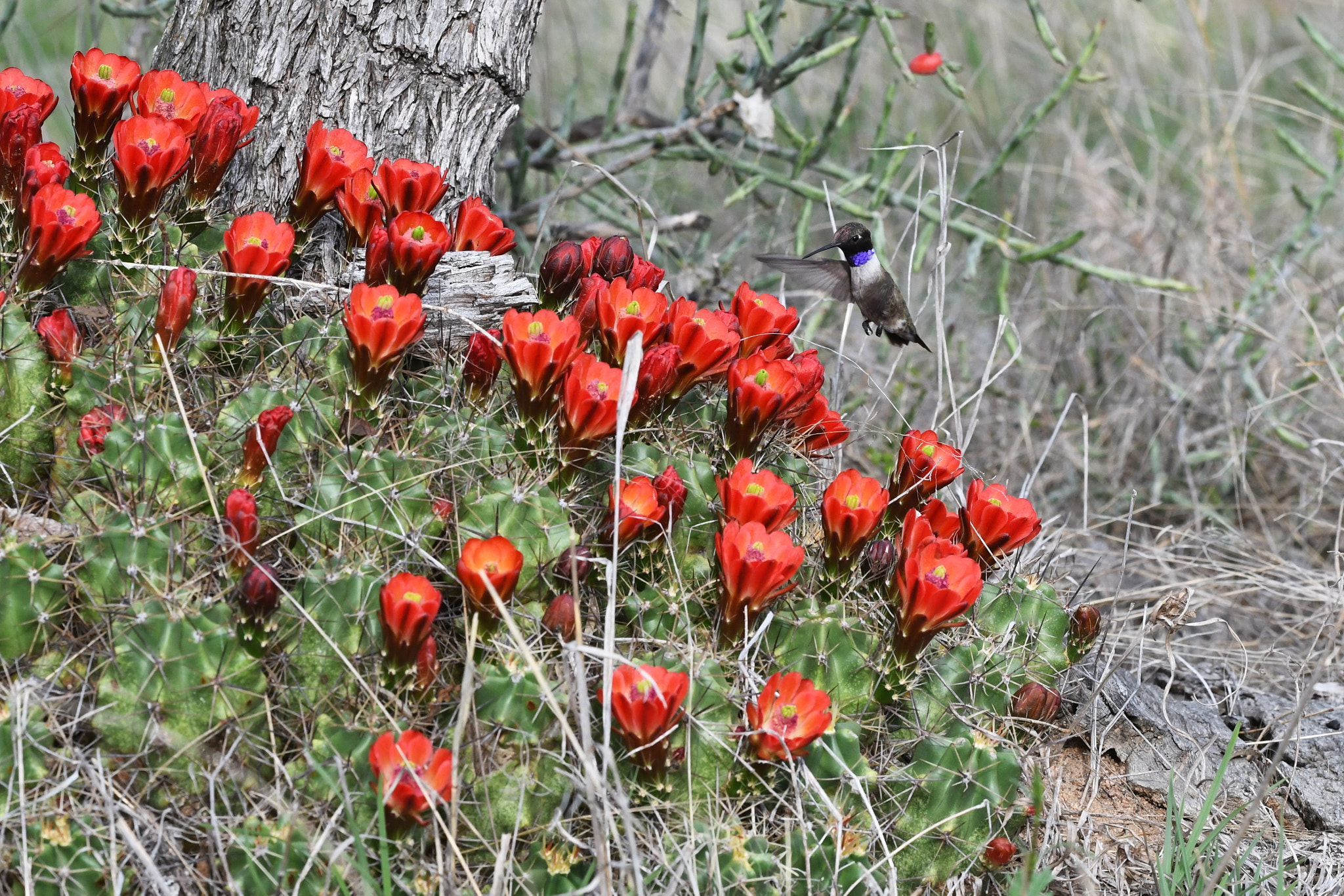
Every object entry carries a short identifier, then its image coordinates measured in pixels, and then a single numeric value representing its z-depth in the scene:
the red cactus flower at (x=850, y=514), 4.55
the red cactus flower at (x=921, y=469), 5.06
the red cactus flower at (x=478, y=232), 5.30
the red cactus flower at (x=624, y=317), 4.69
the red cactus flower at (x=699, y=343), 4.80
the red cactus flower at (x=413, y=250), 4.60
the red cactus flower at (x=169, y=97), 5.05
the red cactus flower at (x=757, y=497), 4.35
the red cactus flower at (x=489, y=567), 3.94
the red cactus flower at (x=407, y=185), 5.06
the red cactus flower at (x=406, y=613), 3.77
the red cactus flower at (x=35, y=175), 4.36
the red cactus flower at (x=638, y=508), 4.26
